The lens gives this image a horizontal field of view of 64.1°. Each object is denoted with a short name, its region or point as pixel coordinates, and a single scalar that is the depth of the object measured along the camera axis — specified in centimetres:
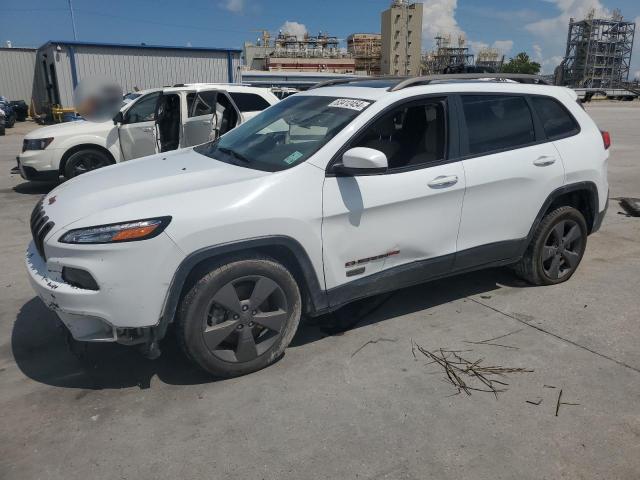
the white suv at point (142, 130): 797
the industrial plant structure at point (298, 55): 9219
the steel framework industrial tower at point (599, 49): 11775
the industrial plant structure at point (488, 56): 13995
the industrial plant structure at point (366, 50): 10838
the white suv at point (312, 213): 280
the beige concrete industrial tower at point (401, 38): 10431
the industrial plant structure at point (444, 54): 13100
